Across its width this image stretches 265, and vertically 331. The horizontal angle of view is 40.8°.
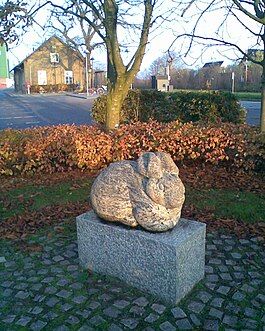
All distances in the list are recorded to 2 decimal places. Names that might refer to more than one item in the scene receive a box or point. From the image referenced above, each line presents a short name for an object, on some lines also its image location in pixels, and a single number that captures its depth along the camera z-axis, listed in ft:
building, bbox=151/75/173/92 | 109.52
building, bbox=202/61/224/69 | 117.85
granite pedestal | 10.32
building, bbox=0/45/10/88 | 255.70
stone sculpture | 10.70
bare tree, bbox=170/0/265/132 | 22.68
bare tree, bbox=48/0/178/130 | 28.44
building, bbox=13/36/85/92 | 151.02
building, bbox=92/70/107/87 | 169.27
